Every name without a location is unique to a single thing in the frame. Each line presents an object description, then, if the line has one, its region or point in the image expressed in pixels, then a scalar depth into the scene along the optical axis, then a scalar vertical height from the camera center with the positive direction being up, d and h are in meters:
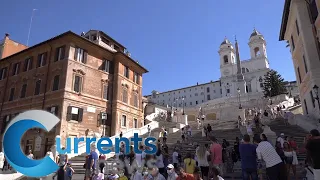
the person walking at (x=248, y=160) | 6.68 -0.34
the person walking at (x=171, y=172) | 7.15 -0.67
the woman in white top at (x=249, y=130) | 17.45 +1.23
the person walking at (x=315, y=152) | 5.68 -0.14
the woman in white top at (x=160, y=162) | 10.30 -0.52
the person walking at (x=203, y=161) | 9.20 -0.46
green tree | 57.69 +14.79
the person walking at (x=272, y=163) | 5.76 -0.38
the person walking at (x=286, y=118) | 23.31 +2.70
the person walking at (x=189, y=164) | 8.08 -0.50
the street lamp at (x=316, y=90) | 18.09 +4.14
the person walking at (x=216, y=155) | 8.90 -0.24
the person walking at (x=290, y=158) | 9.66 -0.45
